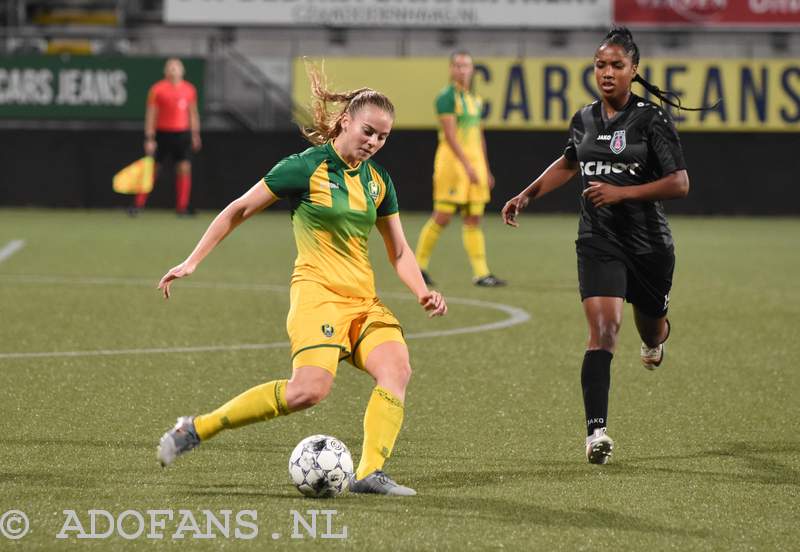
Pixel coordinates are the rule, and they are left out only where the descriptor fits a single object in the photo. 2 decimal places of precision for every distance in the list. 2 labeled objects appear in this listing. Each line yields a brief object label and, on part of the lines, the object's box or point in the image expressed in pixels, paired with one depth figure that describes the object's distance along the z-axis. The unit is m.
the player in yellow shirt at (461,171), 27.25
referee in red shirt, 45.09
